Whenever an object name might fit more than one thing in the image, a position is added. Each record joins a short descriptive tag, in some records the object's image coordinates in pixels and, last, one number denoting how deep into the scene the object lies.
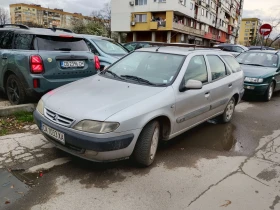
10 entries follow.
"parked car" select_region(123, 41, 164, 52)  13.07
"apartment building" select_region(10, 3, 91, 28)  85.19
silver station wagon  2.90
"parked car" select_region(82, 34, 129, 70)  7.91
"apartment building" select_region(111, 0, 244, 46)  38.88
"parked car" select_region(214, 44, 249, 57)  16.41
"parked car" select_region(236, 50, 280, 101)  7.84
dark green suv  4.75
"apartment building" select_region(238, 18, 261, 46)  127.69
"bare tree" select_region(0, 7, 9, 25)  57.80
